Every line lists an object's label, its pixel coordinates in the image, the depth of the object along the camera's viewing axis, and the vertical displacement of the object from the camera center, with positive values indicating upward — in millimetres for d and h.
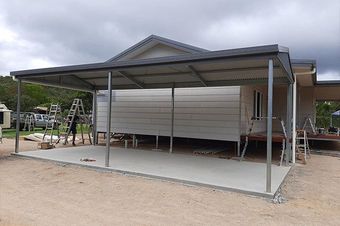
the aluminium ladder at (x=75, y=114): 13180 +146
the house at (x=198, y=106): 10844 +653
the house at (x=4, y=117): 17922 -45
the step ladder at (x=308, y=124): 14484 -10
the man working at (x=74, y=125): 13188 -330
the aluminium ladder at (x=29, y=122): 23547 -399
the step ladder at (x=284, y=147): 9262 -734
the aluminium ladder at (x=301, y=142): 10257 -791
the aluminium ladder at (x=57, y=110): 13886 +351
